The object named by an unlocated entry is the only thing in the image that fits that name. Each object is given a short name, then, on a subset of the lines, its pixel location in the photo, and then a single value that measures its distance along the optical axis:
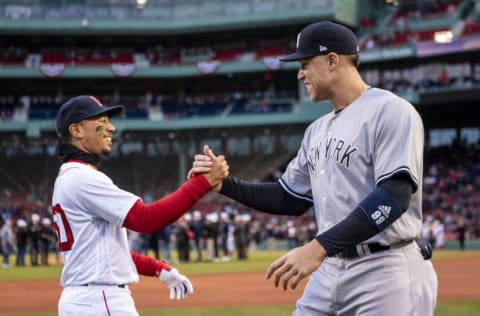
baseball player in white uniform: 4.59
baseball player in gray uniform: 3.64
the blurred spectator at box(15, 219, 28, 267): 26.14
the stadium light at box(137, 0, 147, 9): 50.29
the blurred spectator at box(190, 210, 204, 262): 28.05
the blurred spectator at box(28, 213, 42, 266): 26.28
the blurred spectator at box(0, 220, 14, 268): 26.55
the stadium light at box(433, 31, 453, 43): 43.22
